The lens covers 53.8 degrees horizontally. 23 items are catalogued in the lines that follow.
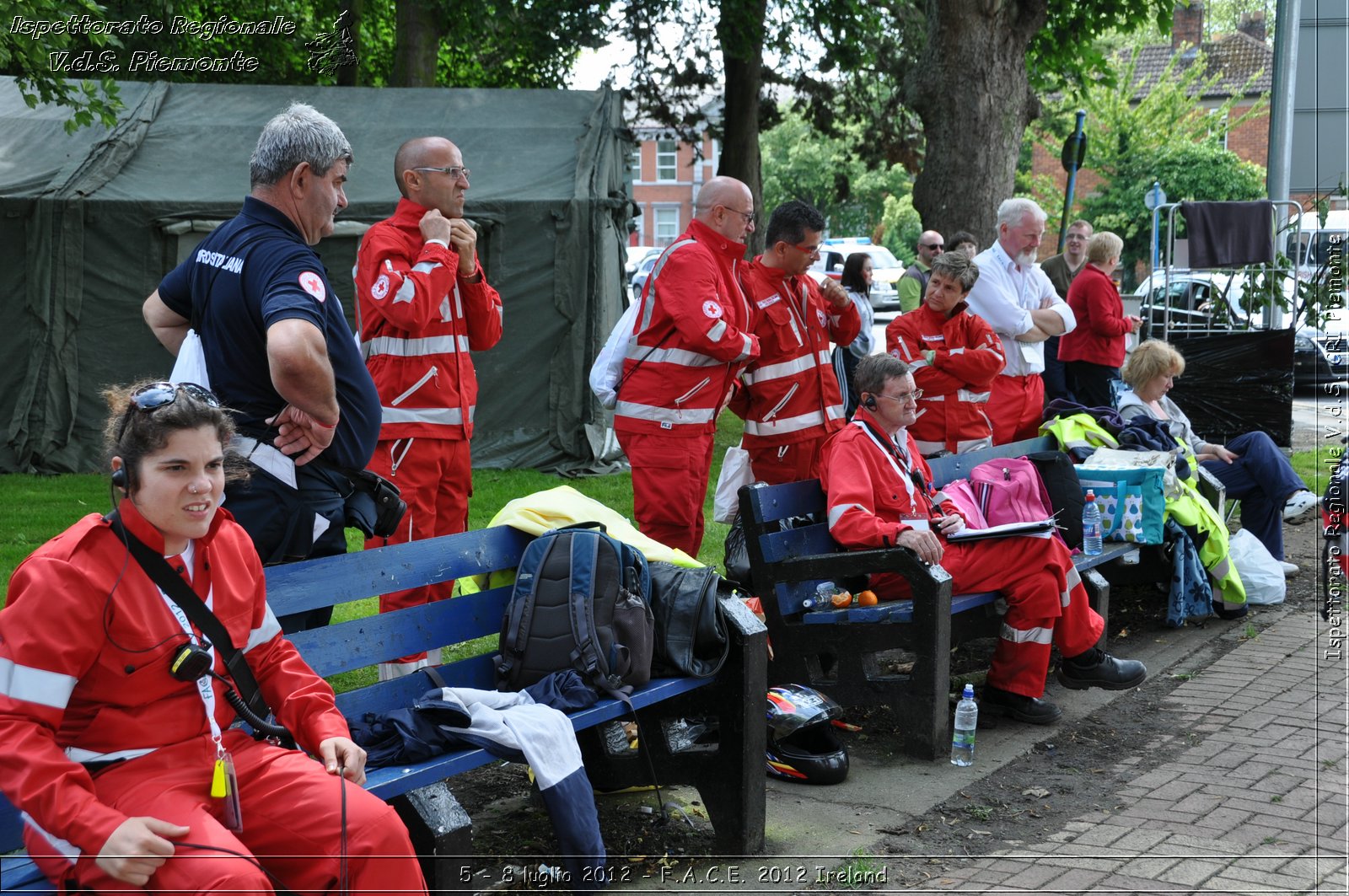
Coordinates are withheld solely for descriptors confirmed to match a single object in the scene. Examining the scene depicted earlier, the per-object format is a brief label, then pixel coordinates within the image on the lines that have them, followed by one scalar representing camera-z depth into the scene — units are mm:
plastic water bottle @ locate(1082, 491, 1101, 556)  6422
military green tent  11547
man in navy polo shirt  3693
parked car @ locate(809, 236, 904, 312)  31844
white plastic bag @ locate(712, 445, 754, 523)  6453
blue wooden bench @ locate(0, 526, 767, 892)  3723
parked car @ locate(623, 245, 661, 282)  35188
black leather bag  4121
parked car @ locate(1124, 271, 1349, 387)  10938
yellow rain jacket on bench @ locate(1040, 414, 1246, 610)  6965
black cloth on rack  11023
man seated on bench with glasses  5426
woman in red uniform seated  2586
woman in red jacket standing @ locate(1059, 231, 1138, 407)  8508
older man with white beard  7531
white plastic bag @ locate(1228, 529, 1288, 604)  7422
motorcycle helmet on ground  4707
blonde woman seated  7797
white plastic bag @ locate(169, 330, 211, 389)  3777
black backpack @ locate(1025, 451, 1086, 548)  6547
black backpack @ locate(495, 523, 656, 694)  3930
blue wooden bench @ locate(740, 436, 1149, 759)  5090
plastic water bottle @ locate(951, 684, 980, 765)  5000
